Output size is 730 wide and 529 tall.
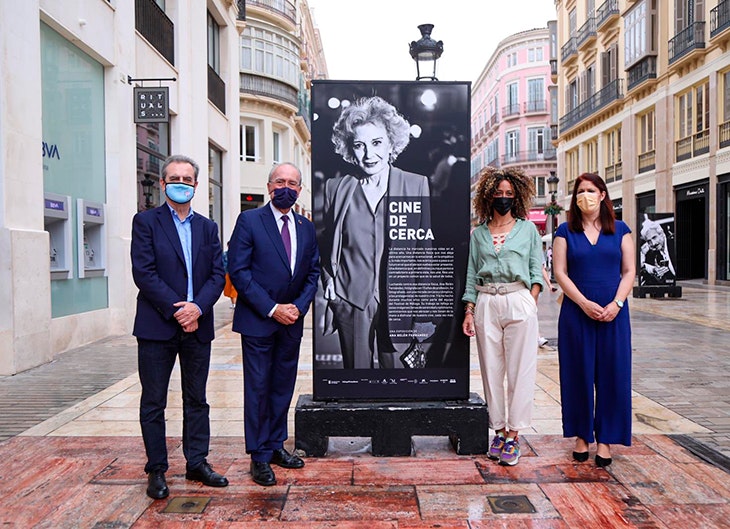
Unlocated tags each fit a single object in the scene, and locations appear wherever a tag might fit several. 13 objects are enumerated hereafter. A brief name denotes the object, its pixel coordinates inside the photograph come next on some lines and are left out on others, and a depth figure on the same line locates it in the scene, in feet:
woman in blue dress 15.49
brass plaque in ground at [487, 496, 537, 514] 12.71
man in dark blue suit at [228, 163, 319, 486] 14.39
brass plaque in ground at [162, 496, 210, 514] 12.82
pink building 210.18
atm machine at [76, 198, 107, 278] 34.50
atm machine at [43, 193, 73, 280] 31.83
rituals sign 39.06
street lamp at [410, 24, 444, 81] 30.09
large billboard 15.72
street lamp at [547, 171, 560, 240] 104.83
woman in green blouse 15.28
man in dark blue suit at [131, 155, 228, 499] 13.51
